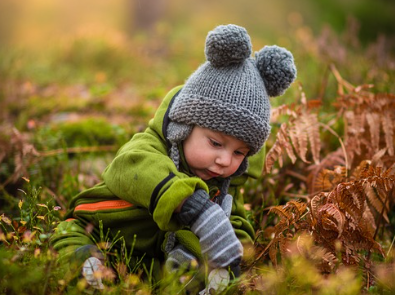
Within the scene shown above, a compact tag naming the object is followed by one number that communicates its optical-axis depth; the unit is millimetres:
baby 2172
